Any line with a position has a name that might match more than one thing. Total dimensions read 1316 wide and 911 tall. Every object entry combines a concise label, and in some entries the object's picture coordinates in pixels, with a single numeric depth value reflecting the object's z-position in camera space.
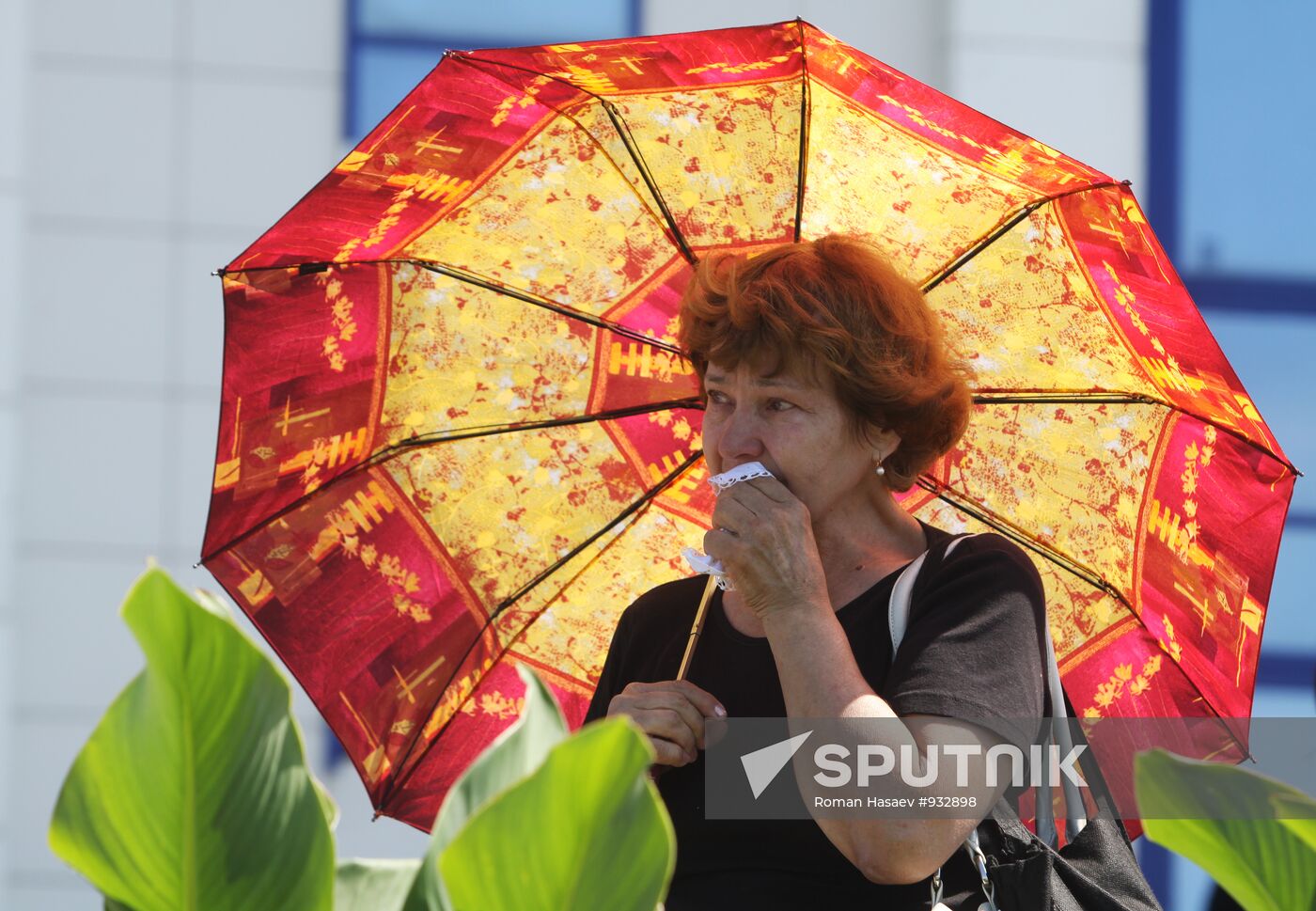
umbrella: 6.75
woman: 6.55
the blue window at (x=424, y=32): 9.33
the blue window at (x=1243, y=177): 9.67
